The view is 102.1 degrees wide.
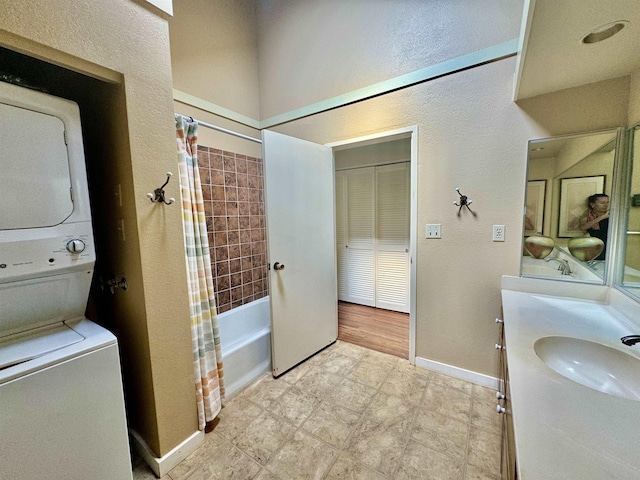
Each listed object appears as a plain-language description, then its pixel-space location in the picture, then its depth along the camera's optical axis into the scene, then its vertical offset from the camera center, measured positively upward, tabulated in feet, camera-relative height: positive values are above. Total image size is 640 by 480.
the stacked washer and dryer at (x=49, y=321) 2.92 -1.33
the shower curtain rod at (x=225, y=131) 5.71 +2.13
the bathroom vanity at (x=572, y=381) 1.75 -1.68
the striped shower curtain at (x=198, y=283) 4.91 -1.25
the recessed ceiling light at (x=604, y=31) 3.16 +2.29
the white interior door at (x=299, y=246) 6.54 -0.78
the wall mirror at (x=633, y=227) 4.17 -0.28
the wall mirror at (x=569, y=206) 4.83 +0.09
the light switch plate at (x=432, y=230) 6.47 -0.39
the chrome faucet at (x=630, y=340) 2.93 -1.49
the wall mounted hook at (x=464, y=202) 6.01 +0.28
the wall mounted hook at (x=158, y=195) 4.02 +0.41
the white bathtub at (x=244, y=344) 6.23 -3.41
